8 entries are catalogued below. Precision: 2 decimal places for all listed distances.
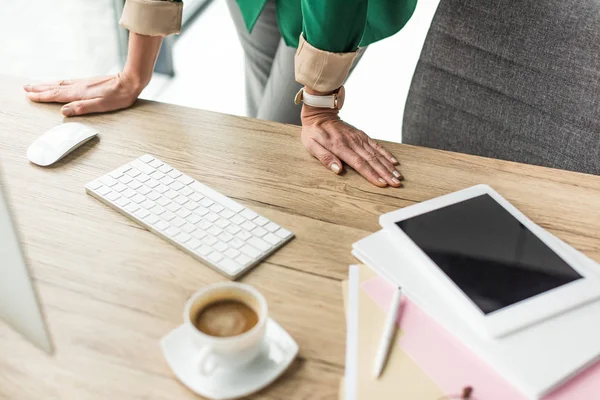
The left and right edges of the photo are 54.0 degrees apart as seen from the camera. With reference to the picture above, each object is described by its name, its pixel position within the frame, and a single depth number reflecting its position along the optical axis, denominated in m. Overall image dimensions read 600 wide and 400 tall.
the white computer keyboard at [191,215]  0.82
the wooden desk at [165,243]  0.68
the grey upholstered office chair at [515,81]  1.30
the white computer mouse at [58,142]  0.98
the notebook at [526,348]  0.66
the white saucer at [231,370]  0.65
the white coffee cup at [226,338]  0.63
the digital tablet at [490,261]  0.73
